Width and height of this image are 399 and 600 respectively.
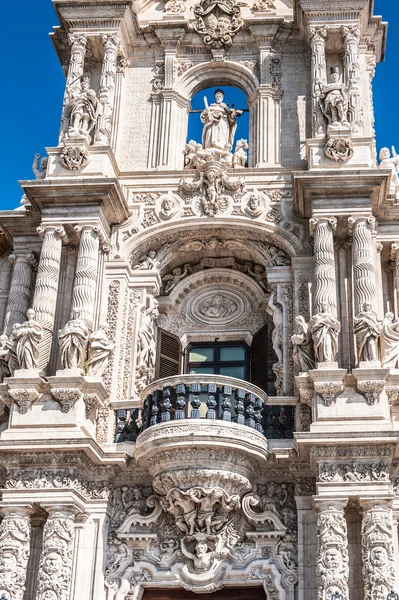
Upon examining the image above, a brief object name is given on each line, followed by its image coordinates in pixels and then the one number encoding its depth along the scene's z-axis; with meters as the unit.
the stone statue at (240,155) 21.14
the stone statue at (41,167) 21.08
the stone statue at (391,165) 20.23
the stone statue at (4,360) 18.27
